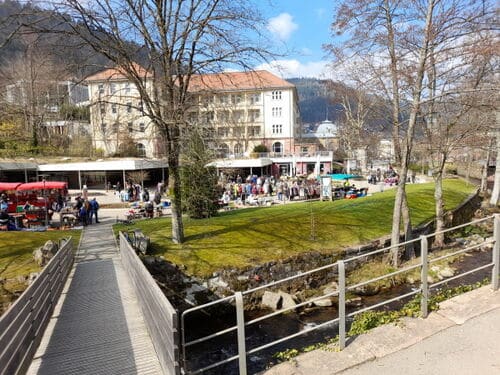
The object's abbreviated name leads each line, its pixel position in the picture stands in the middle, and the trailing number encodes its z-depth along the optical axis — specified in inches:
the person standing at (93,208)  810.8
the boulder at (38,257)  435.5
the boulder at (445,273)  521.2
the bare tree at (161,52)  393.4
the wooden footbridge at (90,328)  180.9
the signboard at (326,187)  1016.9
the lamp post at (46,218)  745.6
